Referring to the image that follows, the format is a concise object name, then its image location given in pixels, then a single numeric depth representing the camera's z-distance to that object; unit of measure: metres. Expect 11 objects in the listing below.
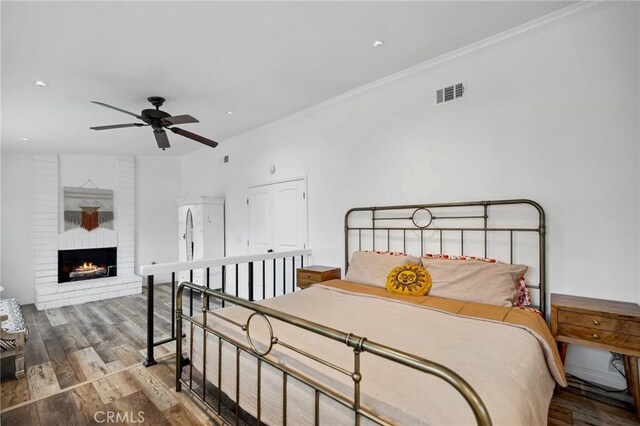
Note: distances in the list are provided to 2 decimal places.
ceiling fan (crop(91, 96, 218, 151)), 2.90
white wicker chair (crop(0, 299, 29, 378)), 2.62
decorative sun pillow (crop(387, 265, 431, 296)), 2.57
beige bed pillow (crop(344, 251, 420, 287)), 2.89
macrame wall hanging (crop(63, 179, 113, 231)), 5.48
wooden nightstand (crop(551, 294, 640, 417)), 1.83
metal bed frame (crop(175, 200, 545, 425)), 0.98
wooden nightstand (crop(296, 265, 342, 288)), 3.43
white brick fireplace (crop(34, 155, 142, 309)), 5.03
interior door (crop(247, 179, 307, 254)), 4.21
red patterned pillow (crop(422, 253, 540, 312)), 2.35
